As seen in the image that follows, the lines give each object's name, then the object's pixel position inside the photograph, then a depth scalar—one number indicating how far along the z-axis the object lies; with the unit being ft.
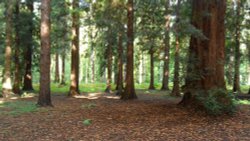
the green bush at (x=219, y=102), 21.67
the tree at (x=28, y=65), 54.20
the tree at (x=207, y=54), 24.15
